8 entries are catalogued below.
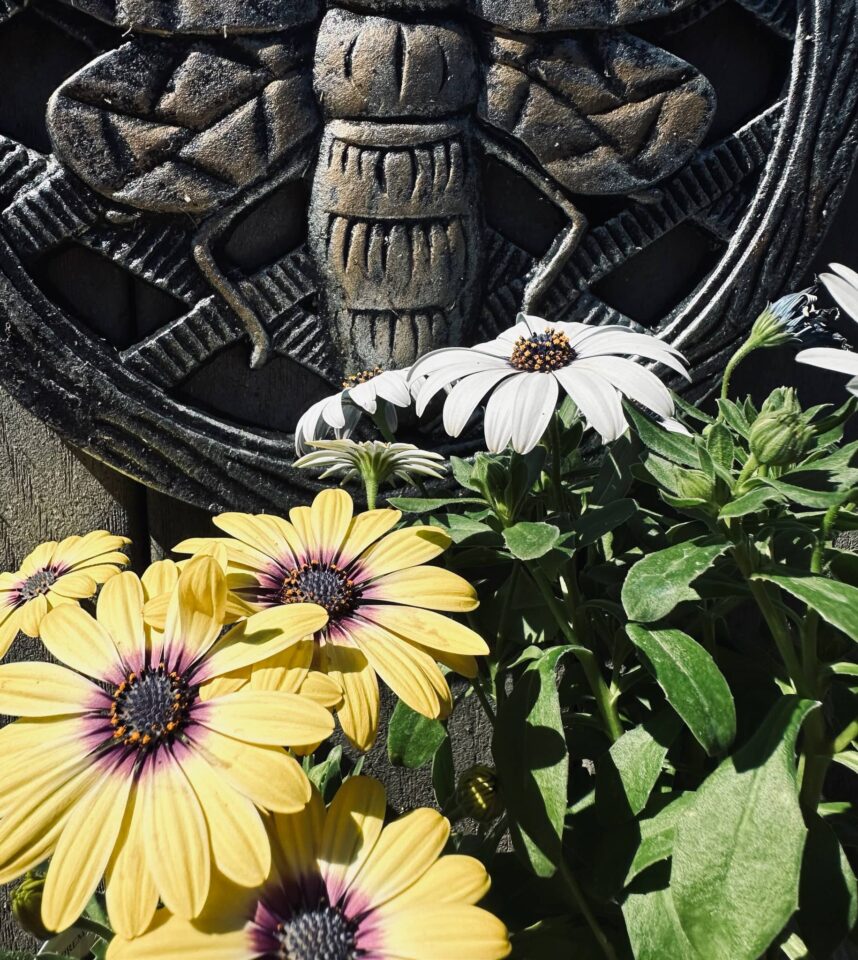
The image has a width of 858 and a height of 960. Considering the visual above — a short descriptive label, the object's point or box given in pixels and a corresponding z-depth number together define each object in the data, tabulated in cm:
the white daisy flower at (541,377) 18
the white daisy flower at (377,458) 21
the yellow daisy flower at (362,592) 15
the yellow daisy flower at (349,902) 12
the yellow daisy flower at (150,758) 11
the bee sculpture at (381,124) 26
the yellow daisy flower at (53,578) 19
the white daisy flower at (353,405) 22
